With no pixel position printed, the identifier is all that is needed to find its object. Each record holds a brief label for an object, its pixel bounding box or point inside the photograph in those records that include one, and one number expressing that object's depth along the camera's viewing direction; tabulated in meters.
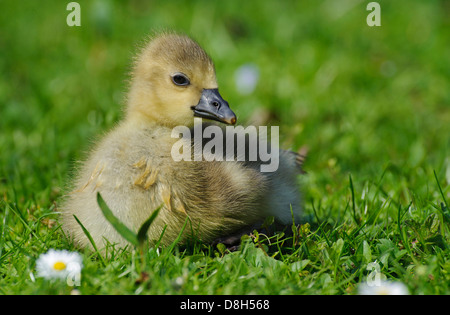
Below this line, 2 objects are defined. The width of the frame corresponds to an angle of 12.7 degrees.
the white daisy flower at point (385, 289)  0.92
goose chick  0.95
